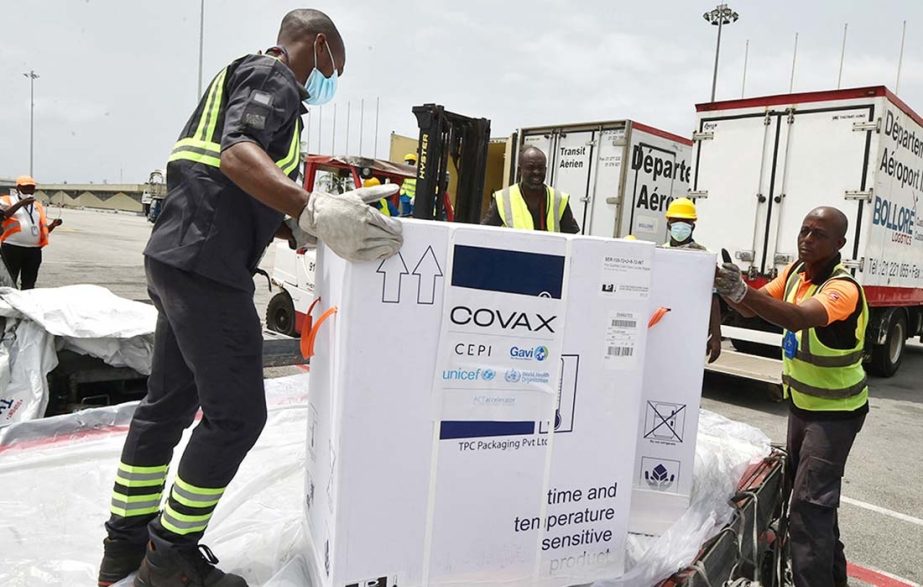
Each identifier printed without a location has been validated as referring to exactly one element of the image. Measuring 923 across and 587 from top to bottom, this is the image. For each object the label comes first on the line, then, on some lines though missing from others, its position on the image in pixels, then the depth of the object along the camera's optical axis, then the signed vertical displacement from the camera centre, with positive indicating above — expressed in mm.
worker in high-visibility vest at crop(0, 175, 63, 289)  7609 -124
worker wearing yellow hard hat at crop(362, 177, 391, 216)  6831 +506
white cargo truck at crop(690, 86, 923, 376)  6754 +1126
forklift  4016 +618
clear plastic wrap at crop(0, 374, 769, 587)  2061 -1004
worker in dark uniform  1766 -118
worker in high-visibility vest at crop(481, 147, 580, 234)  4055 +368
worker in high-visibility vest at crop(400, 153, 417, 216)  8055 +702
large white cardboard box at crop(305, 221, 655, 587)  1595 -387
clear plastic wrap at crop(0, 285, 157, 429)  3445 -608
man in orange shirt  2584 -423
